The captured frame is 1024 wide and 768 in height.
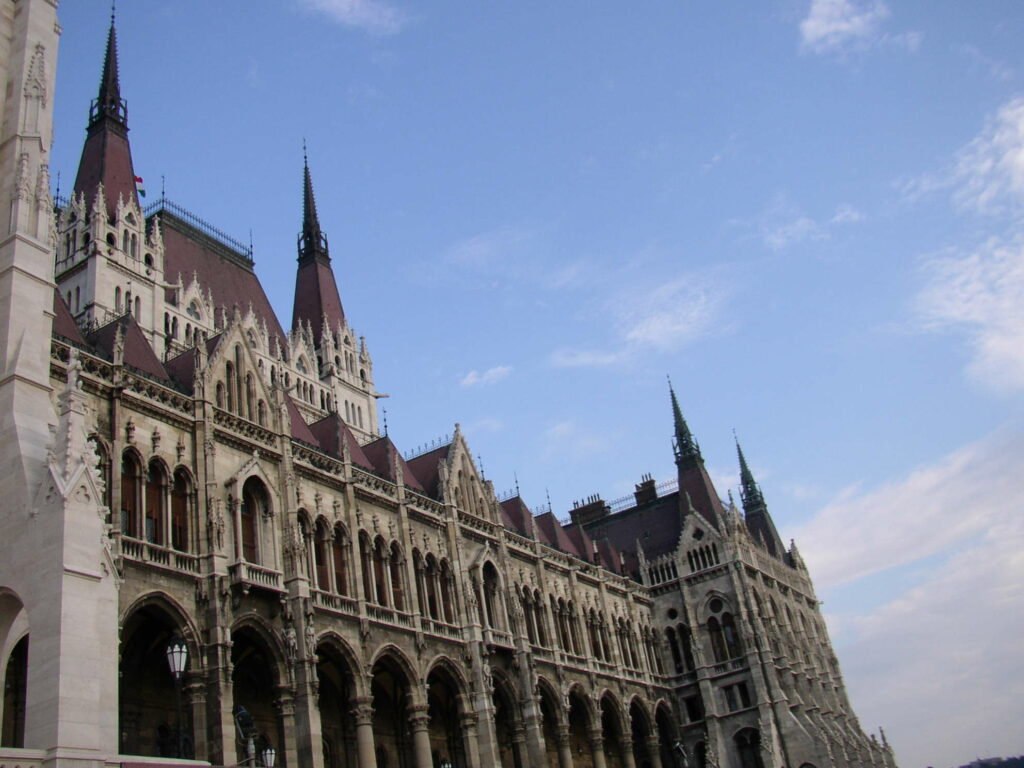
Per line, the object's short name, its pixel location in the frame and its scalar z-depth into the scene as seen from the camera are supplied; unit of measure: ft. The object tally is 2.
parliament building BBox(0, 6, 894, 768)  63.46
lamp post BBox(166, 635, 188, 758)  63.77
